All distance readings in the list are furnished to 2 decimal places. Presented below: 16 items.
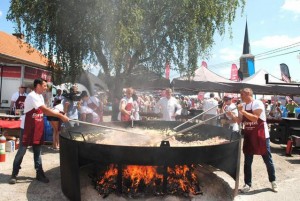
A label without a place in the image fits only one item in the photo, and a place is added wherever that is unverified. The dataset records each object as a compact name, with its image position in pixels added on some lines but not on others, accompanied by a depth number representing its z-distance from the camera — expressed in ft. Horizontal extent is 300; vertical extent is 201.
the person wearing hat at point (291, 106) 52.51
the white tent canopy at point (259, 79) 48.32
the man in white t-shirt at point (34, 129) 17.30
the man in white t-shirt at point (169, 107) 28.50
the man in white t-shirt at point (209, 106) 38.29
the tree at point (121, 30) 29.30
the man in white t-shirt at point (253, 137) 17.19
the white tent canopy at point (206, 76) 46.09
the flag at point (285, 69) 76.14
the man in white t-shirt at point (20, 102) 31.48
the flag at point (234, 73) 67.62
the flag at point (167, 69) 36.18
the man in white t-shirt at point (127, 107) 26.42
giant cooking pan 13.20
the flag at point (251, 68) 72.59
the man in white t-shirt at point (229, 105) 28.80
